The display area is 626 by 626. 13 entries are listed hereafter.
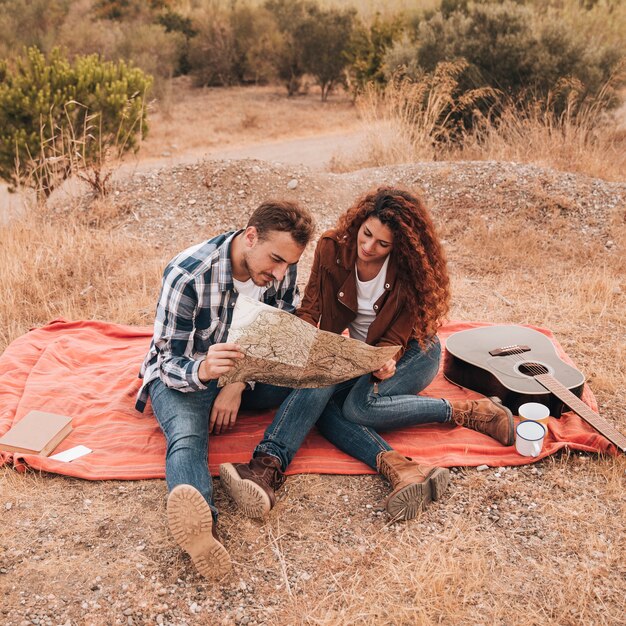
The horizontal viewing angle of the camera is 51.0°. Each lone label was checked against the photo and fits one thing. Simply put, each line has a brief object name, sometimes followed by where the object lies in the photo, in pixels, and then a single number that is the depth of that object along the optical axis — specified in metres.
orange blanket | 2.72
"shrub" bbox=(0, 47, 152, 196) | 6.42
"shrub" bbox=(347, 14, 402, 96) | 13.51
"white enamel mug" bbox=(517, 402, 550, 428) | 2.89
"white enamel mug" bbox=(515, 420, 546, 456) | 2.76
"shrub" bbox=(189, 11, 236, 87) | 16.91
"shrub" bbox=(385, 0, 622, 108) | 8.52
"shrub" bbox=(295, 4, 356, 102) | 15.42
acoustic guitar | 2.94
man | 2.39
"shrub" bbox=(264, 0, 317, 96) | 15.97
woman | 2.66
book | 2.71
